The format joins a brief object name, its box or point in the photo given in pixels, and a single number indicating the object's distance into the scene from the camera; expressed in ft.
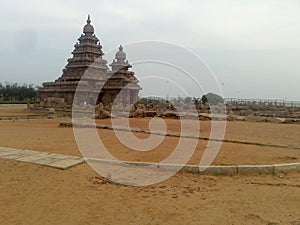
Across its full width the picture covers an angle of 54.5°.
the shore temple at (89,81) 100.42
